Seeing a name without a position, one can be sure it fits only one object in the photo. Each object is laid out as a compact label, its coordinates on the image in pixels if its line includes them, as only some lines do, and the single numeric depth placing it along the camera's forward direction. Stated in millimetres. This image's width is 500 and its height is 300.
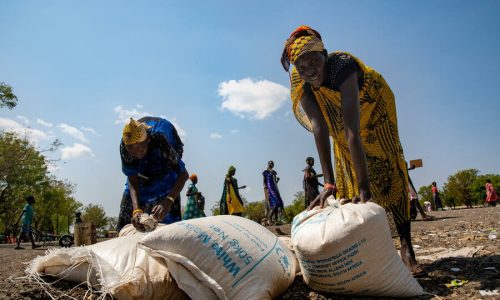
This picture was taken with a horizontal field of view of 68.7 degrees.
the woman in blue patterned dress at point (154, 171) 3004
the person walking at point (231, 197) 9047
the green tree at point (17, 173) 23141
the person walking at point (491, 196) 15938
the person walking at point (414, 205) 8008
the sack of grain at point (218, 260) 1690
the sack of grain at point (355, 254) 1674
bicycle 8808
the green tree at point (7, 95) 17703
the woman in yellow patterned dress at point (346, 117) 2082
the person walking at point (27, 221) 9352
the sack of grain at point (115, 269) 1730
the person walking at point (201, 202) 8905
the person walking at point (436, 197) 16013
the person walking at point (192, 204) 8508
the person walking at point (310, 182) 8424
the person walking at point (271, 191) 9547
